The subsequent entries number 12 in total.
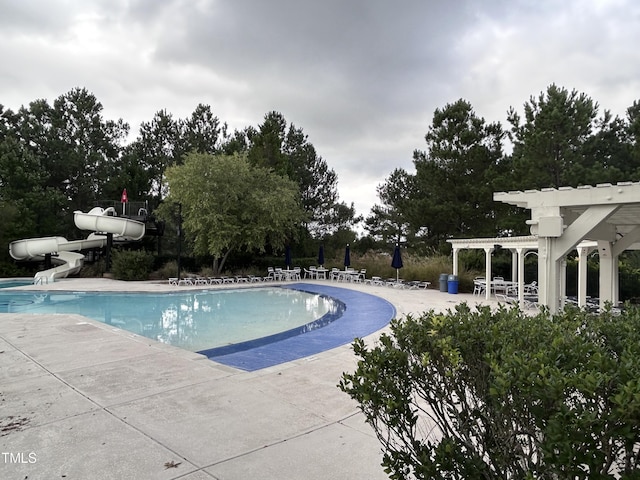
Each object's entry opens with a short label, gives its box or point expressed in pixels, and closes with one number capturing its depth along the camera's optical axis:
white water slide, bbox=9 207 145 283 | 20.28
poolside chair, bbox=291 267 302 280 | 20.84
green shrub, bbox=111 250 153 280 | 18.89
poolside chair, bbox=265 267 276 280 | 20.69
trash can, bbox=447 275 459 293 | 15.05
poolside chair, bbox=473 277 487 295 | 14.25
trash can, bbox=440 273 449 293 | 15.54
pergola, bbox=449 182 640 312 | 5.08
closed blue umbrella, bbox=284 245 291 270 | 21.73
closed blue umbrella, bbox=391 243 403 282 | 17.37
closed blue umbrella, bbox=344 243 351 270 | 20.52
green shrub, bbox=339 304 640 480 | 1.27
